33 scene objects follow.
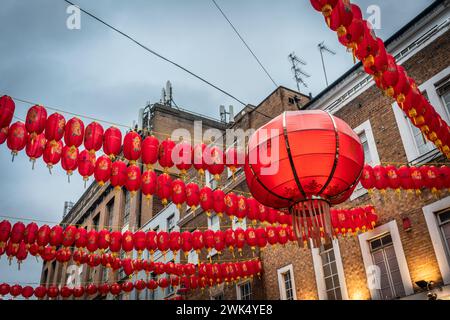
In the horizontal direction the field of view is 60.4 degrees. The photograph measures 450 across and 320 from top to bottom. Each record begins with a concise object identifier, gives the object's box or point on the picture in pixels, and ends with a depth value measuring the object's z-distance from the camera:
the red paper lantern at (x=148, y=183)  9.23
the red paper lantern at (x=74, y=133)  7.77
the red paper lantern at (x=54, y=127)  7.55
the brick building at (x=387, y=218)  11.28
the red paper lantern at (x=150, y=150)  8.13
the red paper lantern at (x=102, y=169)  8.80
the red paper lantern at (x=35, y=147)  7.79
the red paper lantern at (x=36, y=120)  7.38
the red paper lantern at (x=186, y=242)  12.76
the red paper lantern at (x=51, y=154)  8.05
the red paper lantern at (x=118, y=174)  9.03
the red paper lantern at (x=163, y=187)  9.55
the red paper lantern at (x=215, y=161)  8.64
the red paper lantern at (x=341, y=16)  5.65
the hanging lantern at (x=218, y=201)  10.30
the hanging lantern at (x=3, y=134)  7.35
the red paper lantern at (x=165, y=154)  8.21
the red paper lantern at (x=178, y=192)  9.73
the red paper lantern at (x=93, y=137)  7.99
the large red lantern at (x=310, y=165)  4.82
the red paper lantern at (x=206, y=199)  10.17
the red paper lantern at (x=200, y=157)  8.55
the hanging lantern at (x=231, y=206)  10.57
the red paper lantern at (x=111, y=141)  8.13
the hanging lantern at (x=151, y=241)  12.71
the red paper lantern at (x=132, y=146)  8.12
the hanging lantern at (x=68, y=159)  8.31
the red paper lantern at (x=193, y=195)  9.99
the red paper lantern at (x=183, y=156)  8.28
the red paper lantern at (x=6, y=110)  6.91
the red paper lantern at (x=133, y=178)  9.15
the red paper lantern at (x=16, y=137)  7.44
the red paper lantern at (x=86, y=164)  8.56
